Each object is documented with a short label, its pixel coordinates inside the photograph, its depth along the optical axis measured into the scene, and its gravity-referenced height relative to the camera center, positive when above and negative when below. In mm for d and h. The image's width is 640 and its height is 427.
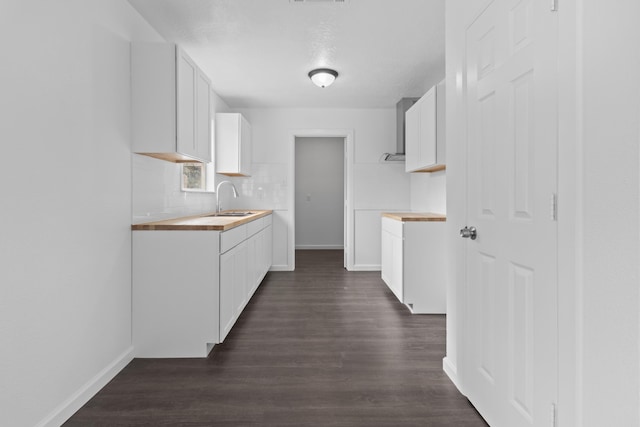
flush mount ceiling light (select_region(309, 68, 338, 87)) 3719 +1405
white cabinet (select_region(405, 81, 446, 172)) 3375 +789
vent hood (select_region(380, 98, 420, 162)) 4871 +1159
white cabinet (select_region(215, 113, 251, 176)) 4492 +850
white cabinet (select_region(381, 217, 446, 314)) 3379 -535
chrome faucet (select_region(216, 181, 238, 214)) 4172 +86
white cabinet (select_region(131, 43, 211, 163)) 2461 +781
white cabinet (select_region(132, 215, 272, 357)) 2432 -558
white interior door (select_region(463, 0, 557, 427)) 1282 -8
